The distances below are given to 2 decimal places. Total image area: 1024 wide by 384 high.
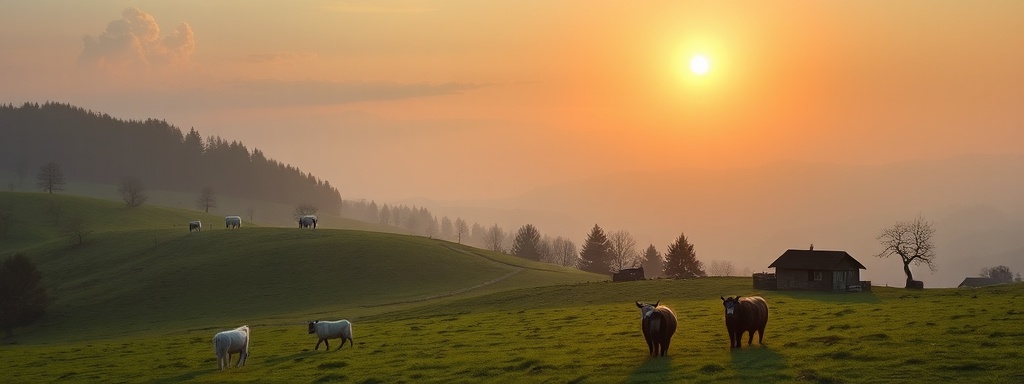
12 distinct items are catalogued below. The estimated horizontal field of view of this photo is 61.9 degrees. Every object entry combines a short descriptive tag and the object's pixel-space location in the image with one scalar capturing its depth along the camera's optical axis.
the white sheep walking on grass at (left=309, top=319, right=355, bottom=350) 46.62
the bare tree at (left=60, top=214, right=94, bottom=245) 130.38
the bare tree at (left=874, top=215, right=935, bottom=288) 97.69
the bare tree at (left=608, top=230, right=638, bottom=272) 192.35
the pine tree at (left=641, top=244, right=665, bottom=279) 192.25
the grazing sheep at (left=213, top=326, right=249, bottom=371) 40.69
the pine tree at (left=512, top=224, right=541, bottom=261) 187.12
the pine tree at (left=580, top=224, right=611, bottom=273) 174.75
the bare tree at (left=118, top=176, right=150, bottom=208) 188.76
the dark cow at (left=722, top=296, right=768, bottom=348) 36.09
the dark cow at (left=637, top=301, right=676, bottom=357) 35.19
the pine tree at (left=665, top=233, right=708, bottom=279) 136.50
